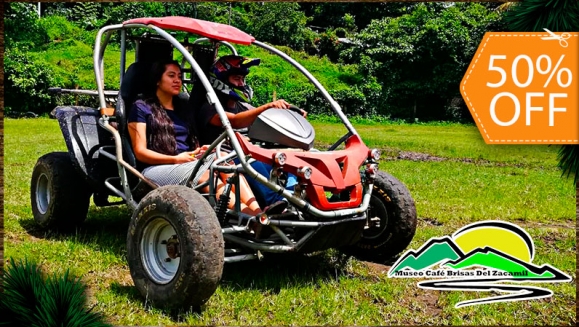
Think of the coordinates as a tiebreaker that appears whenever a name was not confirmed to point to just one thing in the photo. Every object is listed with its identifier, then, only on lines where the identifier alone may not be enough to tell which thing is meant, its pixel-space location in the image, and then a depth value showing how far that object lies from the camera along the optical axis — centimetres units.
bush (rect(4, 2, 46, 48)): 802
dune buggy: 386
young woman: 459
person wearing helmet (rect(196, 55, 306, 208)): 495
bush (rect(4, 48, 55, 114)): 1552
